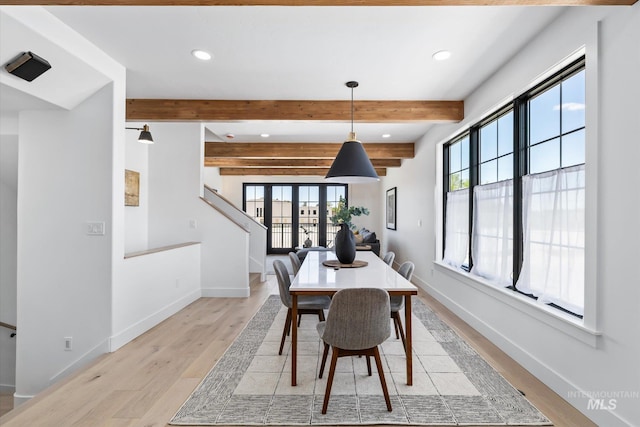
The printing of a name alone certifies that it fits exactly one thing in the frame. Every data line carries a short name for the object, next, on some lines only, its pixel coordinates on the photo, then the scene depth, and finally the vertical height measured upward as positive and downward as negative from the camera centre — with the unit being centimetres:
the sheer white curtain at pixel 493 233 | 288 -17
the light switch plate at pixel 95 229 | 283 -15
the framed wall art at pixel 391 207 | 777 +17
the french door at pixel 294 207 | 992 +18
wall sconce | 377 +89
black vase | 301 -31
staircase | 634 -46
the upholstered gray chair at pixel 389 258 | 350 -49
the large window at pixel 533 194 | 212 +17
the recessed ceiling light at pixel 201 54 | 262 +131
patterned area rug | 192 -121
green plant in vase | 319 -1
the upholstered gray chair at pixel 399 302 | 268 -74
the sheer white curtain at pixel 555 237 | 208 -16
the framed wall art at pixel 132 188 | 410 +32
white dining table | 211 -49
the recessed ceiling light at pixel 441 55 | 263 +132
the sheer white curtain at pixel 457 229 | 385 -18
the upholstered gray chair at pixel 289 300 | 269 -75
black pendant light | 304 +47
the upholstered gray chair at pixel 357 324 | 190 -67
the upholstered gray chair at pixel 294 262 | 334 -52
